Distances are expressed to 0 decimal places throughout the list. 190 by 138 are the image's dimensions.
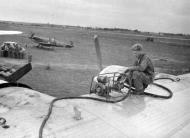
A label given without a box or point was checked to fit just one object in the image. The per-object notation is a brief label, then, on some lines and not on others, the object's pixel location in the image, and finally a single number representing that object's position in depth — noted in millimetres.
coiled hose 3483
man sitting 5910
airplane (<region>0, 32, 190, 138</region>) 3537
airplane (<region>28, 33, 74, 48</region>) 32703
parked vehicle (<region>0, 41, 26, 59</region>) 19922
